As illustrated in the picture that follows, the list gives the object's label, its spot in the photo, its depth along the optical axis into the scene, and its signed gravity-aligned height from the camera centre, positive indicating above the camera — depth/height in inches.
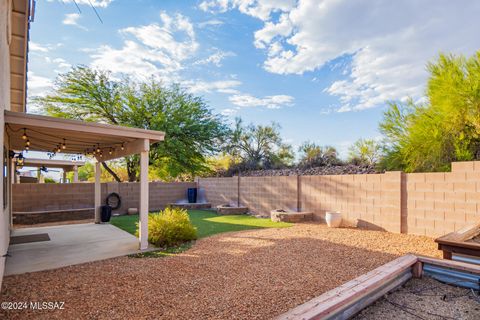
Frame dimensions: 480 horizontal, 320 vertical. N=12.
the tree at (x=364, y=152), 479.4 +22.9
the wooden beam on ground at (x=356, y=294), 92.9 -53.9
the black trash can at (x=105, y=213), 351.6 -67.8
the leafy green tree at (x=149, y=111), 501.4 +105.2
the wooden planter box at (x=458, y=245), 152.0 -48.9
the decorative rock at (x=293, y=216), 347.9 -71.0
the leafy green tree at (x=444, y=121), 265.0 +47.5
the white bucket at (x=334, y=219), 307.0 -64.9
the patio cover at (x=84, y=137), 184.7 +22.8
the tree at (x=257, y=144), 709.3 +51.9
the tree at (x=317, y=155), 568.0 +18.5
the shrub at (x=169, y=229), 229.9 -60.2
